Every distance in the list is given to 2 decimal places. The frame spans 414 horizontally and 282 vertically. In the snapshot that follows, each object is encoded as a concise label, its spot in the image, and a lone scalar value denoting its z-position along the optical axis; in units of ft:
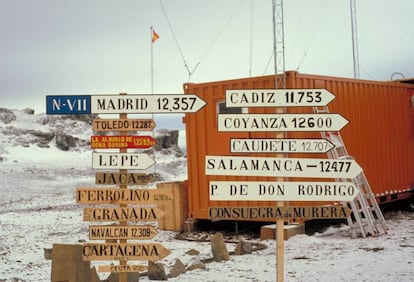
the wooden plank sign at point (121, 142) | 20.10
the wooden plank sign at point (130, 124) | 20.33
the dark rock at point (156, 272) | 26.27
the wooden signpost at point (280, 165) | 19.67
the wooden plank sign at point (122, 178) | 20.44
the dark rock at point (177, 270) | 26.94
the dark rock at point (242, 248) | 32.42
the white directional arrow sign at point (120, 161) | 20.15
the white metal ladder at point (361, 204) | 36.68
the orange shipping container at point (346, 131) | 39.88
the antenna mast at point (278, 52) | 37.53
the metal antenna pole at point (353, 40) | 65.98
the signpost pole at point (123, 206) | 20.29
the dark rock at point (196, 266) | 28.30
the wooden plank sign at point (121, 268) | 20.07
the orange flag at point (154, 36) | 75.95
